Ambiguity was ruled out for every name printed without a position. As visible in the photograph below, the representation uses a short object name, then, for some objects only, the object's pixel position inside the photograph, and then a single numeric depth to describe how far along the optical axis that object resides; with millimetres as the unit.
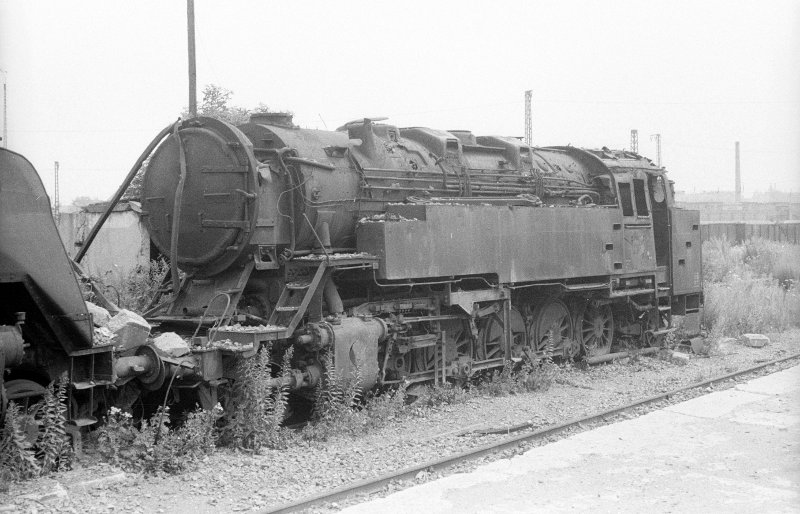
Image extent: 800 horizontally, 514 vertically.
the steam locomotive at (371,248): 8820
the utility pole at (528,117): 32438
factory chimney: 64188
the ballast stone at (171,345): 7543
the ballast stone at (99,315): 7289
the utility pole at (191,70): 16859
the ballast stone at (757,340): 15609
